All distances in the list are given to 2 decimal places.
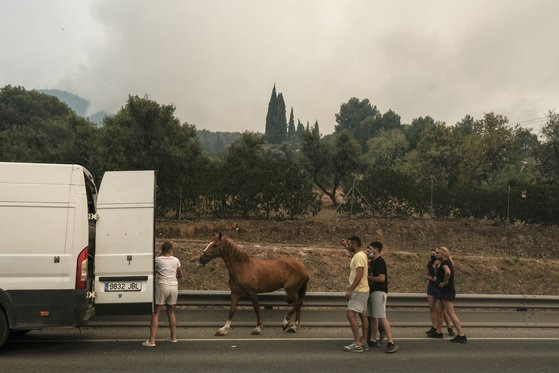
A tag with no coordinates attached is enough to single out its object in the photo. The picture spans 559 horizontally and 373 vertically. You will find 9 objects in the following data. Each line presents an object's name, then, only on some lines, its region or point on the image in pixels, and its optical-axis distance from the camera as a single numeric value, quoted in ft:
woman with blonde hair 29.17
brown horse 29.45
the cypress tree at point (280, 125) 556.92
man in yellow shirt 26.45
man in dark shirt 27.35
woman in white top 26.13
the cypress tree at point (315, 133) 115.28
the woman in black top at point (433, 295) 30.83
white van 23.56
